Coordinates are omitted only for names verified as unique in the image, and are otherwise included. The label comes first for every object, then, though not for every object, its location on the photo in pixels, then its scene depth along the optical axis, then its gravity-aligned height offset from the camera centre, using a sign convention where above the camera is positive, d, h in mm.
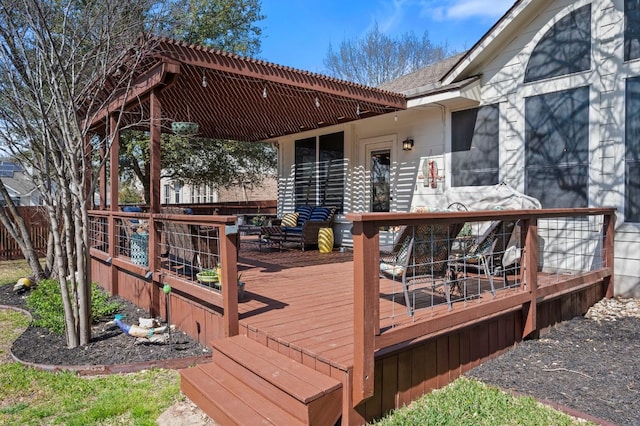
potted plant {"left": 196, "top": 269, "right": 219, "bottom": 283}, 4078 -672
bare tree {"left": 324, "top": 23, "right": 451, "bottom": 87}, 22984 +7929
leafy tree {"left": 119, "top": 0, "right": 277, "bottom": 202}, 13906 +2021
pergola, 4835 +1666
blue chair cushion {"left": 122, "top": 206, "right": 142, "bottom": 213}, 8281 -48
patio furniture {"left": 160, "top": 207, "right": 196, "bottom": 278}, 4590 -403
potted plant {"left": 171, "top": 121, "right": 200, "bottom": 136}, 6277 +1165
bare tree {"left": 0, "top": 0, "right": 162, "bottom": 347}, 4148 +1163
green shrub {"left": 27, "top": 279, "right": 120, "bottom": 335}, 4701 -1203
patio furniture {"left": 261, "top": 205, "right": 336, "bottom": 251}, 8242 -504
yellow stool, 8277 -707
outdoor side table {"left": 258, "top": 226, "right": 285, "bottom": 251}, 8188 -555
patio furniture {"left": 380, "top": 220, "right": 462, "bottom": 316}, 3383 -423
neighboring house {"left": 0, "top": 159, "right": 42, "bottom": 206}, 24433 +1146
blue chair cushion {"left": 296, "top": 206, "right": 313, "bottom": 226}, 9117 -206
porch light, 7637 +1044
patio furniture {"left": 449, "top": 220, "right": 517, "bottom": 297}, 4102 -457
